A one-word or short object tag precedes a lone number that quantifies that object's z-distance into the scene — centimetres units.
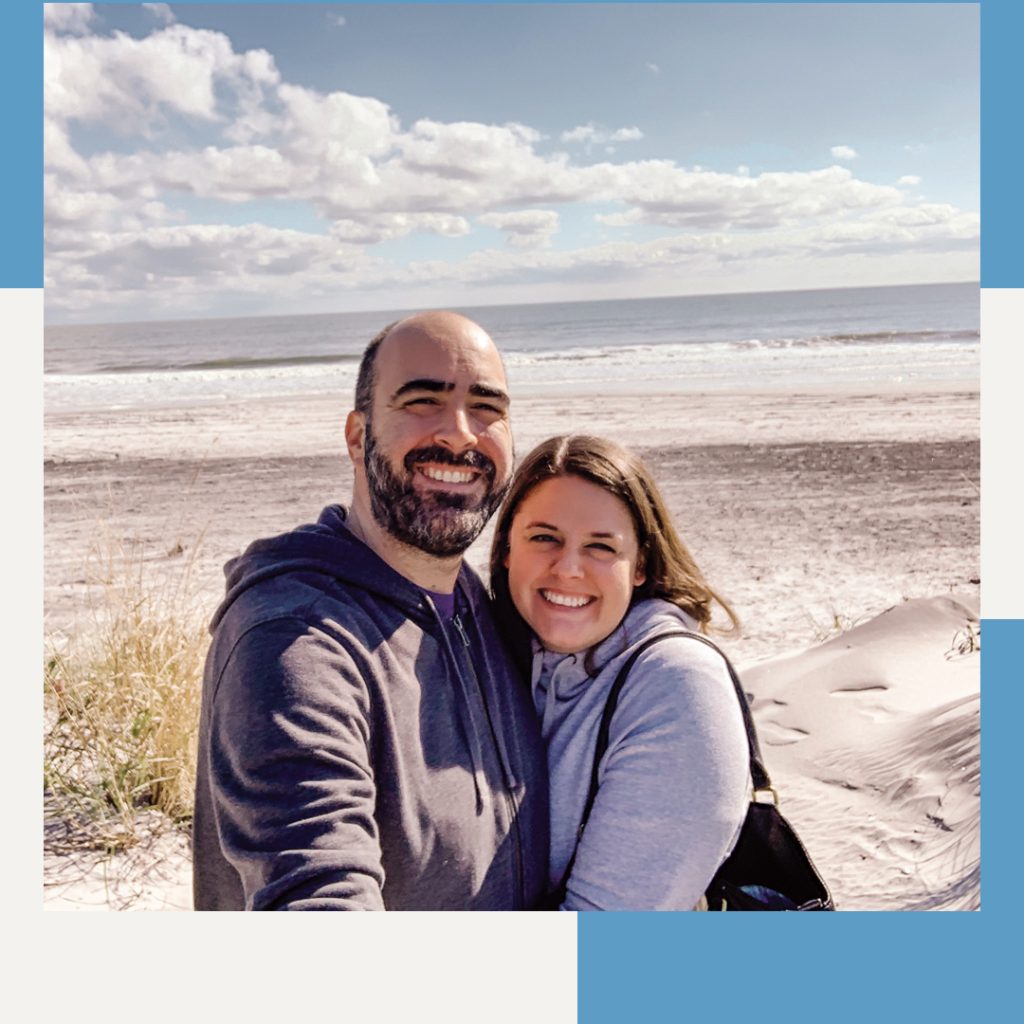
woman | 183
